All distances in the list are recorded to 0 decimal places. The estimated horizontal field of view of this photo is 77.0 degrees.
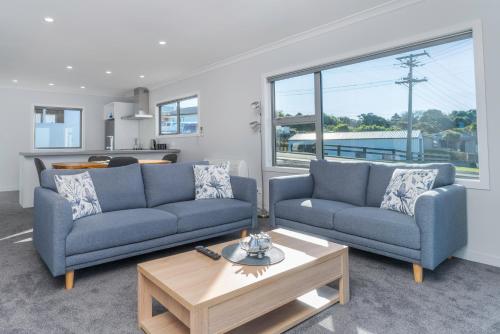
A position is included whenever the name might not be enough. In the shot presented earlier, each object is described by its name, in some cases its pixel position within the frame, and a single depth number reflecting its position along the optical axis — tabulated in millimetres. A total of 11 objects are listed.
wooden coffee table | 1417
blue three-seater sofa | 2250
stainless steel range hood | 7562
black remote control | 1838
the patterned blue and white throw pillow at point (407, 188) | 2654
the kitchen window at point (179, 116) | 6469
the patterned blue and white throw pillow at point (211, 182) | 3496
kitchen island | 5277
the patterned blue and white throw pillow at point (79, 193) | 2593
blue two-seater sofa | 2334
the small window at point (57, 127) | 7625
